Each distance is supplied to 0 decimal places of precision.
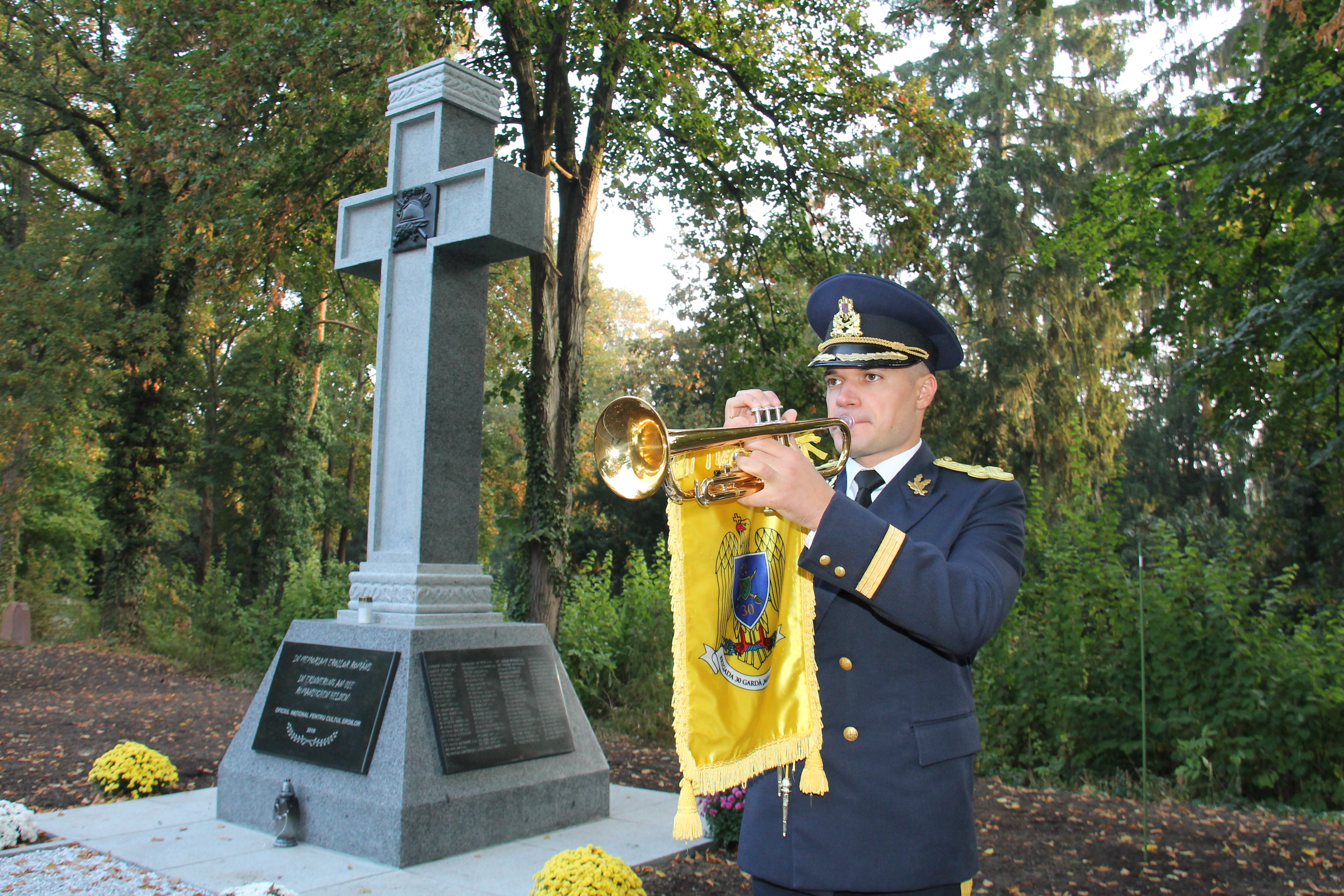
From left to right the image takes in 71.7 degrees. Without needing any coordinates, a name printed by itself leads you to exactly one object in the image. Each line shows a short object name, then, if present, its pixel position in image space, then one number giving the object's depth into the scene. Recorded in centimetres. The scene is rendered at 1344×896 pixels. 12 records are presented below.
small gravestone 1537
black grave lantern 485
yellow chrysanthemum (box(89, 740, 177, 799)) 600
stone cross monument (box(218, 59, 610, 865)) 480
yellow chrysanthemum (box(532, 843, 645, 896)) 371
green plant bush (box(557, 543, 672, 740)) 974
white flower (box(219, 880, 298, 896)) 350
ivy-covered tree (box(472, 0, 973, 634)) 1012
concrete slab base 430
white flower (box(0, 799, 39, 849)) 476
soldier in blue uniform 181
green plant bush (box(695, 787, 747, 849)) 484
